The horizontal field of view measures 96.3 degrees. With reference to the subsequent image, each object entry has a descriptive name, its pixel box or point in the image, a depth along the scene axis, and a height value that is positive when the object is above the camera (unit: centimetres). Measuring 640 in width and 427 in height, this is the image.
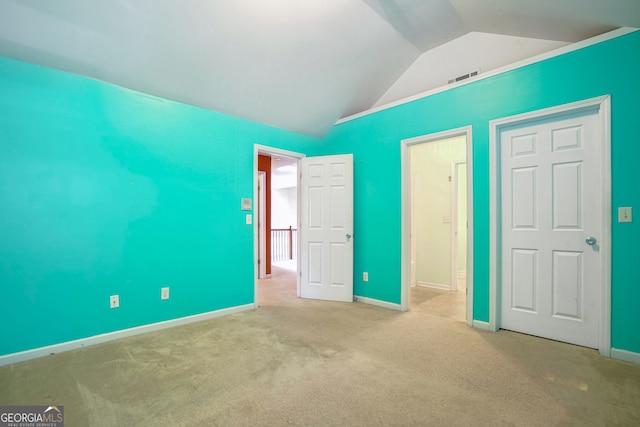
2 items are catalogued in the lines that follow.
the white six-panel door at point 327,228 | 398 -26
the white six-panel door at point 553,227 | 243 -17
